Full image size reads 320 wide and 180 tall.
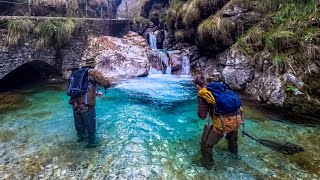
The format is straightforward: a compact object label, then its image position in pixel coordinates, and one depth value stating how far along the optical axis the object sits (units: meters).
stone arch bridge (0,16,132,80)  6.18
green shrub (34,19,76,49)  7.07
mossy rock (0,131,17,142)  3.82
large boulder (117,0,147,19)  18.60
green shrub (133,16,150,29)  13.06
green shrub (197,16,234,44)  7.26
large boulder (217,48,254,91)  6.47
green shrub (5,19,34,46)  6.17
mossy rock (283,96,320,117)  4.73
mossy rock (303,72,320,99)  4.91
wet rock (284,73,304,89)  5.09
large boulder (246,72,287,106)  5.26
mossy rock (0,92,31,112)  5.43
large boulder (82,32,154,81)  8.91
